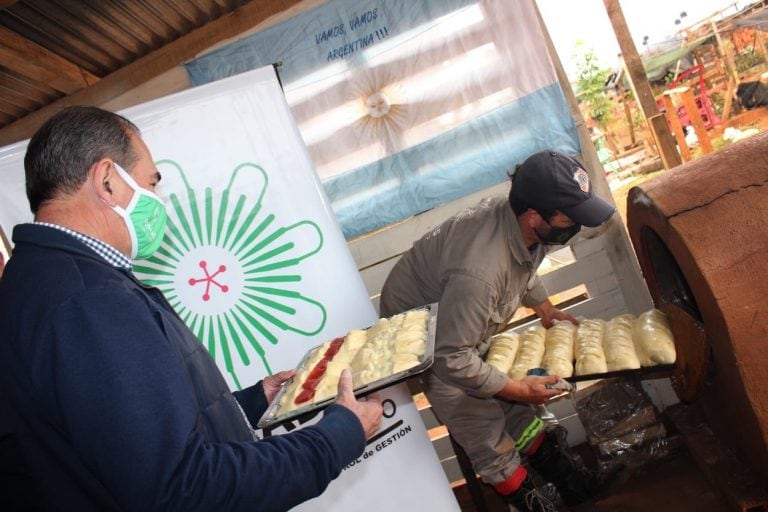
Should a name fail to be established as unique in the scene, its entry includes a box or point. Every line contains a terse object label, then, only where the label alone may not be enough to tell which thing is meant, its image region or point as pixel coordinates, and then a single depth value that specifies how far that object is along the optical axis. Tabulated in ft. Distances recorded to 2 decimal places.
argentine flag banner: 13.17
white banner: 10.12
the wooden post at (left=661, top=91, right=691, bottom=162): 21.71
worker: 8.48
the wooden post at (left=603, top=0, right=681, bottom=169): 14.15
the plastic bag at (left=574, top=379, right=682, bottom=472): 11.75
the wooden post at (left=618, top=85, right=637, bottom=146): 38.28
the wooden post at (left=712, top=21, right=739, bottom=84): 38.11
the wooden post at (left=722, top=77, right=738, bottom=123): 37.55
